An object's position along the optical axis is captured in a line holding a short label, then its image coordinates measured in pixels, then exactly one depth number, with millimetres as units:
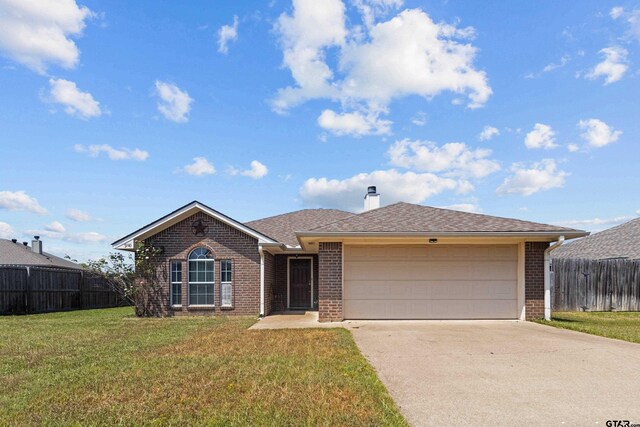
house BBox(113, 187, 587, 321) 11841
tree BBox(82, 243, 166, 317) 14461
